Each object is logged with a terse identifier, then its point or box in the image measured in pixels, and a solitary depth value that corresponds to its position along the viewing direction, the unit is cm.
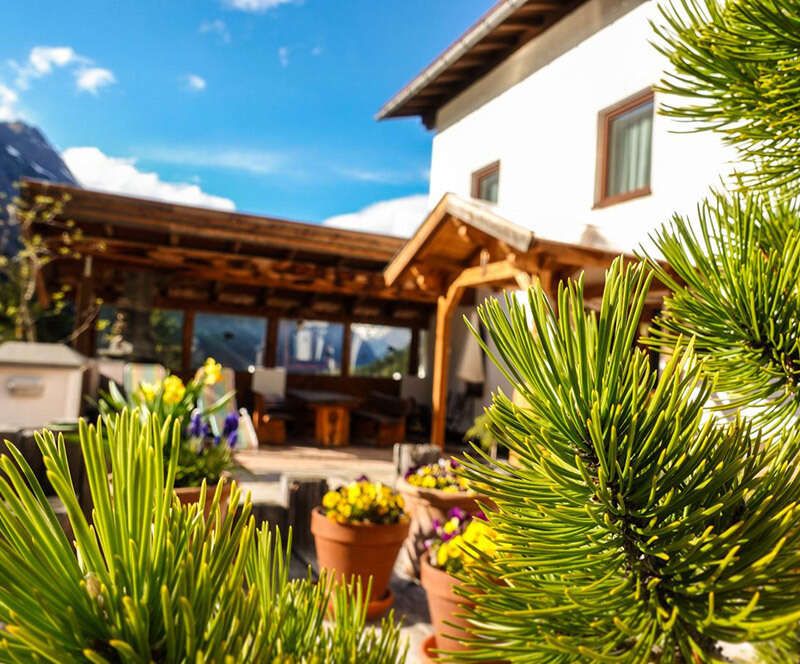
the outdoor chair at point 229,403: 788
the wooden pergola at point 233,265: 946
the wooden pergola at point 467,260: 584
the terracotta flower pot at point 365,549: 363
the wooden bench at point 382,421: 1159
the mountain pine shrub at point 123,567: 37
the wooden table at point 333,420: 1122
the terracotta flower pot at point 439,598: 302
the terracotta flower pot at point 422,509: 442
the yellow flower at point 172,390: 327
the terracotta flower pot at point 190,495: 271
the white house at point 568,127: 616
